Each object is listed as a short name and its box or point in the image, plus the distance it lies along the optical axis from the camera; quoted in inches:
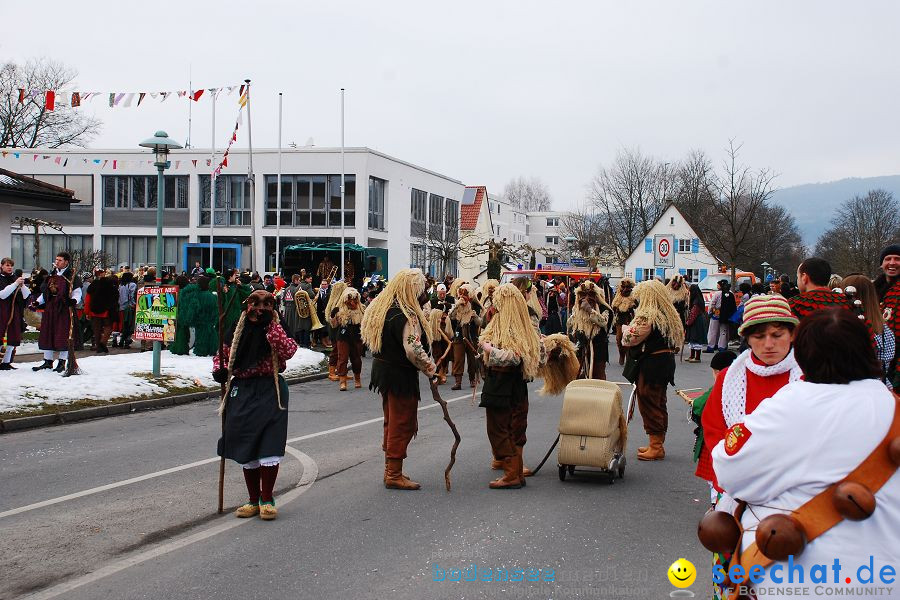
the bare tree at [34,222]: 1284.4
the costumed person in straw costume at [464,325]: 641.0
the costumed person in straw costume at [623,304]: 708.7
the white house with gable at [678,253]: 2721.5
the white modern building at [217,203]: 1784.0
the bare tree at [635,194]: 3267.7
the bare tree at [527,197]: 5561.0
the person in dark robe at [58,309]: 576.7
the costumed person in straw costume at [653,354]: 361.4
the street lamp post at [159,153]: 584.7
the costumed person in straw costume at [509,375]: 309.4
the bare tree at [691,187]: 3181.6
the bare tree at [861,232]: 2187.5
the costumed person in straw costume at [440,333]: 633.0
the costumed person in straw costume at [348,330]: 616.7
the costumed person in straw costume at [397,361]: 308.3
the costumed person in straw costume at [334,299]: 650.8
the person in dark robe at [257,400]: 267.0
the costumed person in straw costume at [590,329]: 537.0
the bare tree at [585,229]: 3152.1
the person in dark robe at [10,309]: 580.7
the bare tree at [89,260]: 1430.9
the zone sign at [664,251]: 1175.6
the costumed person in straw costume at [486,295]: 586.0
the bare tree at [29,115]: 2212.1
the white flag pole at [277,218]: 1621.3
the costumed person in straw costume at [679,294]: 814.5
